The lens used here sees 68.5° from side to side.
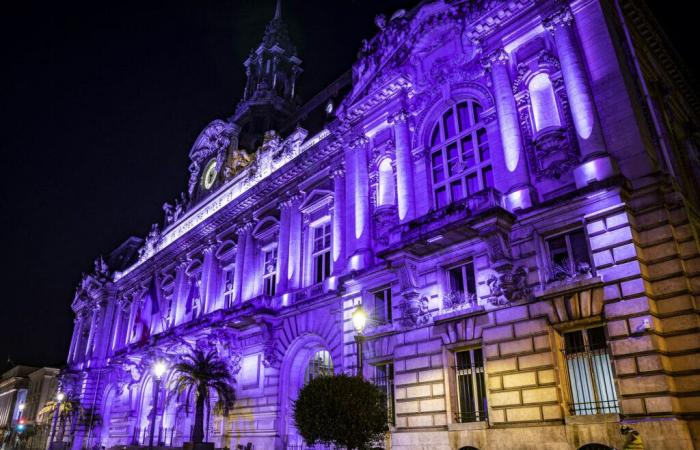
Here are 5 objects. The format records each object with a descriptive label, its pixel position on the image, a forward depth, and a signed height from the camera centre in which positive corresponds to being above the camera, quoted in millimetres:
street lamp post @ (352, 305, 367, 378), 16047 +3483
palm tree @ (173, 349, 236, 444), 28250 +3364
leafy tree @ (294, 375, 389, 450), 15172 +882
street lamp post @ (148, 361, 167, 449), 37022 +2859
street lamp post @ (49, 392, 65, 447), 49750 +3391
